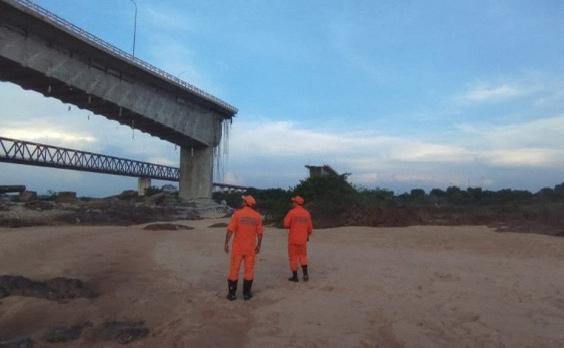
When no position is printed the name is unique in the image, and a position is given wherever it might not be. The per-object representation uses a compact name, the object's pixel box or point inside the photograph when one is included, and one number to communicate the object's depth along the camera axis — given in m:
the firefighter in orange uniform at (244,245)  9.54
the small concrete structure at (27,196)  40.84
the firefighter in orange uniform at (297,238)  11.27
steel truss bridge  54.38
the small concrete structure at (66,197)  44.46
